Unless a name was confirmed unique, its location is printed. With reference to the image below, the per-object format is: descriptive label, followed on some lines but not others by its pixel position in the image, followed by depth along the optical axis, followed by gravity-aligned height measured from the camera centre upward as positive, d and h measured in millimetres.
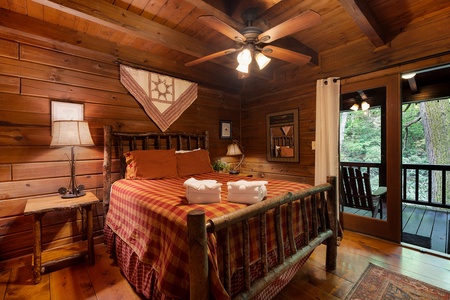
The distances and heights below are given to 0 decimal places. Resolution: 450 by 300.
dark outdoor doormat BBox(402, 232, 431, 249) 2502 -1165
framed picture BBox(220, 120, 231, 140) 3889 +360
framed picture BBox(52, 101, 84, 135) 2279 +437
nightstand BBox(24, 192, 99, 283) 1734 -719
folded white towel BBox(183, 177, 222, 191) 1382 -244
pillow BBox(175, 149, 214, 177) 2750 -197
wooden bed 962 -596
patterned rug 1545 -1105
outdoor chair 2811 -620
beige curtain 2795 +276
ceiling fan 1525 +954
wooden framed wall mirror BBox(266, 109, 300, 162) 3352 +214
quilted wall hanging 2822 +838
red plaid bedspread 1117 -501
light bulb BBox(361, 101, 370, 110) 3652 +759
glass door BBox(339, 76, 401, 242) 2416 -123
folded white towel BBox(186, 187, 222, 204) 1390 -317
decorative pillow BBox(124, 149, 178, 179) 2425 -190
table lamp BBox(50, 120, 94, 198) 1973 +121
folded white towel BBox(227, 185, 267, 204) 1398 -328
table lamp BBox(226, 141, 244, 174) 3703 -25
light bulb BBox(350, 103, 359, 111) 3720 +742
